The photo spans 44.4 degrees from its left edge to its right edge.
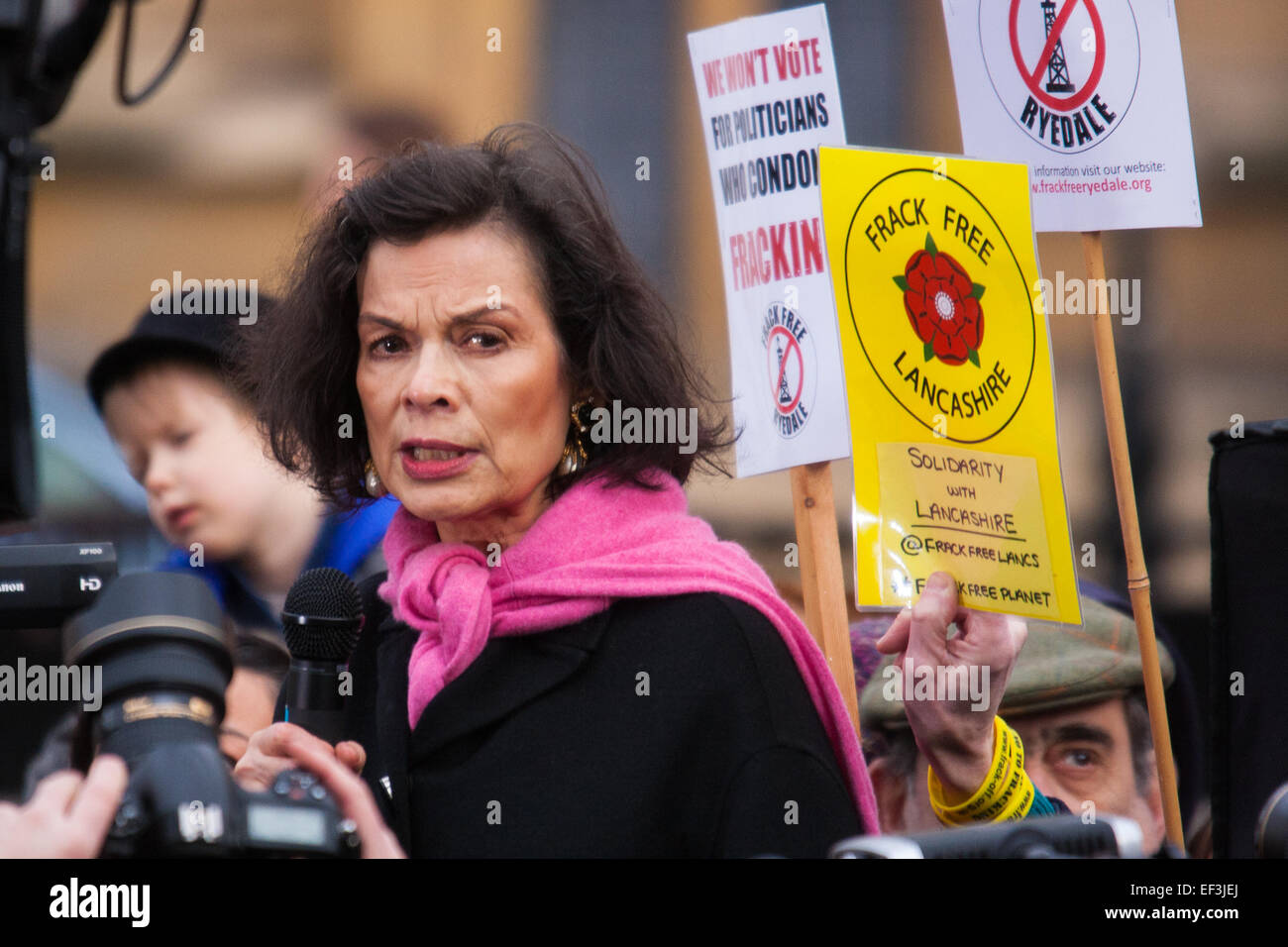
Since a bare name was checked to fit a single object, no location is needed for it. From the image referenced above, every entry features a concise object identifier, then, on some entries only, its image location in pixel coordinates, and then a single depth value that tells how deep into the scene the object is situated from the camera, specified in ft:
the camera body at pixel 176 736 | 4.33
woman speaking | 6.79
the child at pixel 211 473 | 10.98
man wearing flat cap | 10.34
